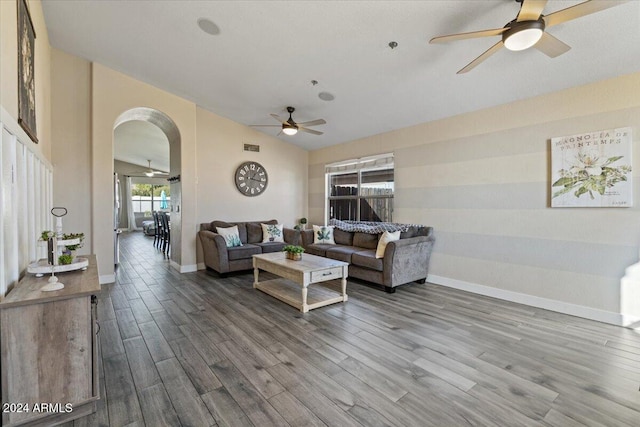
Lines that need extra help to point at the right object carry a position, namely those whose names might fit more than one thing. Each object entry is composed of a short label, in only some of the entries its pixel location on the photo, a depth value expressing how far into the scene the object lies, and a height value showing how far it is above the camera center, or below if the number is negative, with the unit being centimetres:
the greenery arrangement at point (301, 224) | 691 -36
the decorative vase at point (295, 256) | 392 -65
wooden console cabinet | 153 -83
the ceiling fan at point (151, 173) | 1210 +162
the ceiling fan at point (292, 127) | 459 +135
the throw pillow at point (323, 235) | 564 -51
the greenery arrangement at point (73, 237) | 232 -24
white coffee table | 342 -85
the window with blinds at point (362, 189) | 547 +45
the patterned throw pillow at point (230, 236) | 511 -48
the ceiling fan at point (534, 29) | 185 +131
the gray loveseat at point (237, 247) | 480 -68
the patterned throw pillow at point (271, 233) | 575 -49
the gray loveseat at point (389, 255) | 406 -72
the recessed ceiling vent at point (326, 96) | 432 +175
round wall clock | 611 +68
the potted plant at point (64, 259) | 210 -37
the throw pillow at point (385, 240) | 424 -45
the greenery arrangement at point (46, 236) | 196 -19
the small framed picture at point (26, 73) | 219 +116
